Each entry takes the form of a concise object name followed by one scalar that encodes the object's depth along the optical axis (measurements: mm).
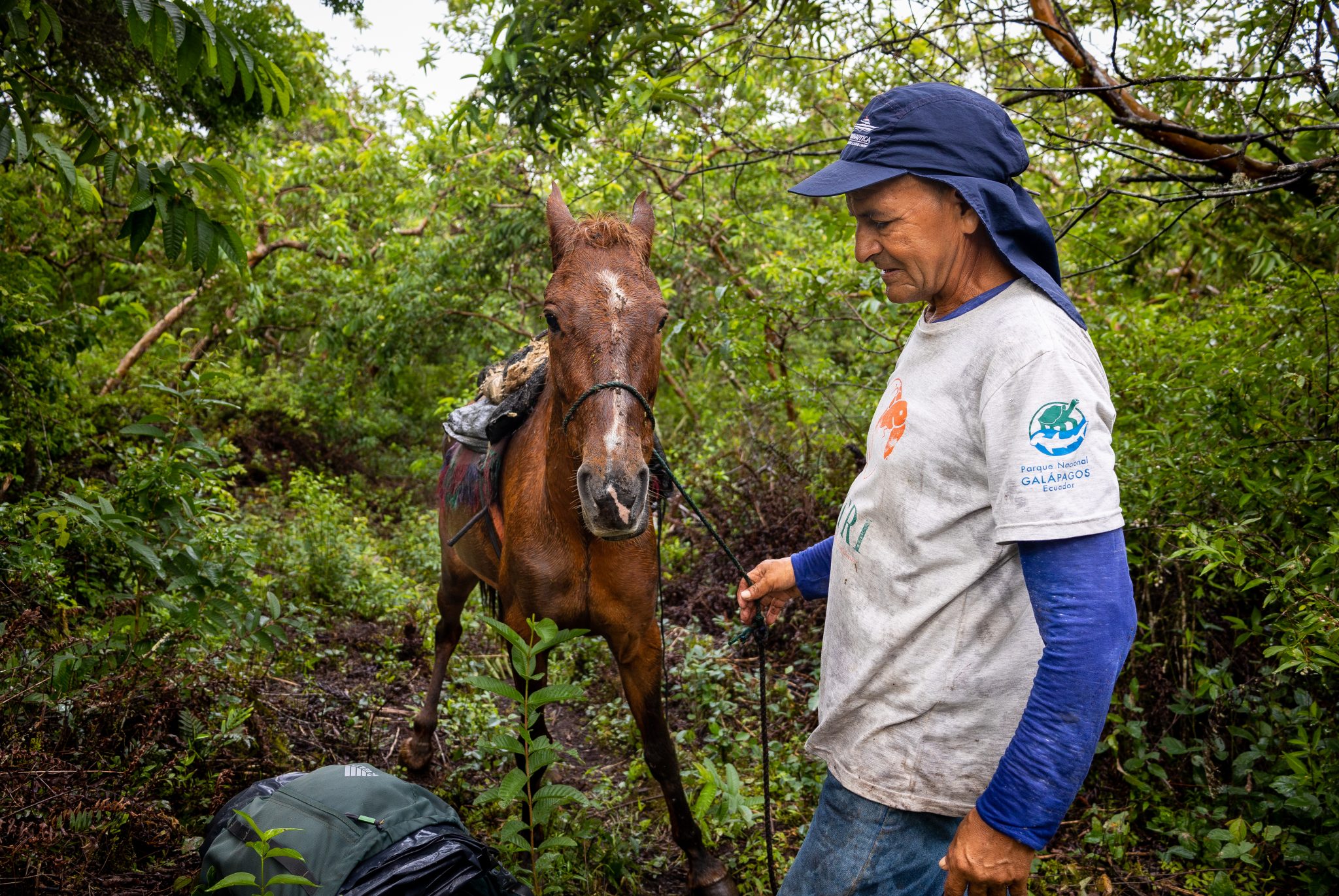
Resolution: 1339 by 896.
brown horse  2346
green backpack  2334
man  1328
